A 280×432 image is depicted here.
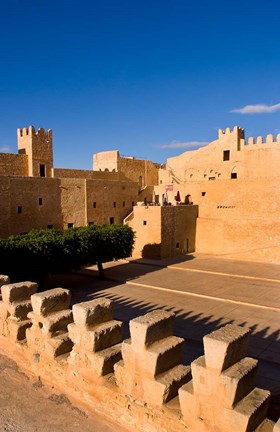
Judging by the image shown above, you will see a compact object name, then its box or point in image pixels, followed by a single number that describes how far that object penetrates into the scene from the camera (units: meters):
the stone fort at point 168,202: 22.86
